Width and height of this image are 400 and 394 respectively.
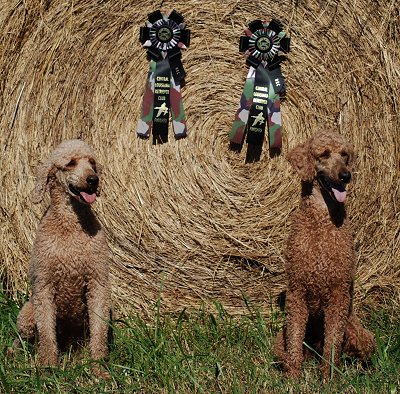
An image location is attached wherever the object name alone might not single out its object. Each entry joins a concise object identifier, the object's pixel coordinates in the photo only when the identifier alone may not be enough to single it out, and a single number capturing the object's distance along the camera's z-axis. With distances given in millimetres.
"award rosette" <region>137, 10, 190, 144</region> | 10953
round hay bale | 10867
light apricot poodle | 9250
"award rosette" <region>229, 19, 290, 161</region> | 10883
